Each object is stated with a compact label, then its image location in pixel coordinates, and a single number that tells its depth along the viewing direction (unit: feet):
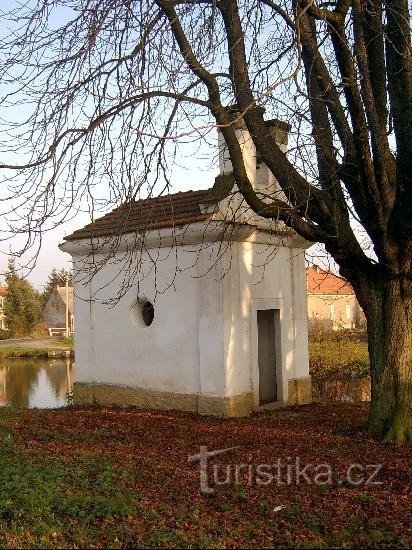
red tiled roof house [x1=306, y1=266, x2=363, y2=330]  148.75
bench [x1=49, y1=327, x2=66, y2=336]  178.99
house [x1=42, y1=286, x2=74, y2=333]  208.13
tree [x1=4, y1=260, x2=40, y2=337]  167.22
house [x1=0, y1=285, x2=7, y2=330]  171.18
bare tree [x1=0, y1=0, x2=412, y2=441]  22.80
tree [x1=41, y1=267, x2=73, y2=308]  234.38
